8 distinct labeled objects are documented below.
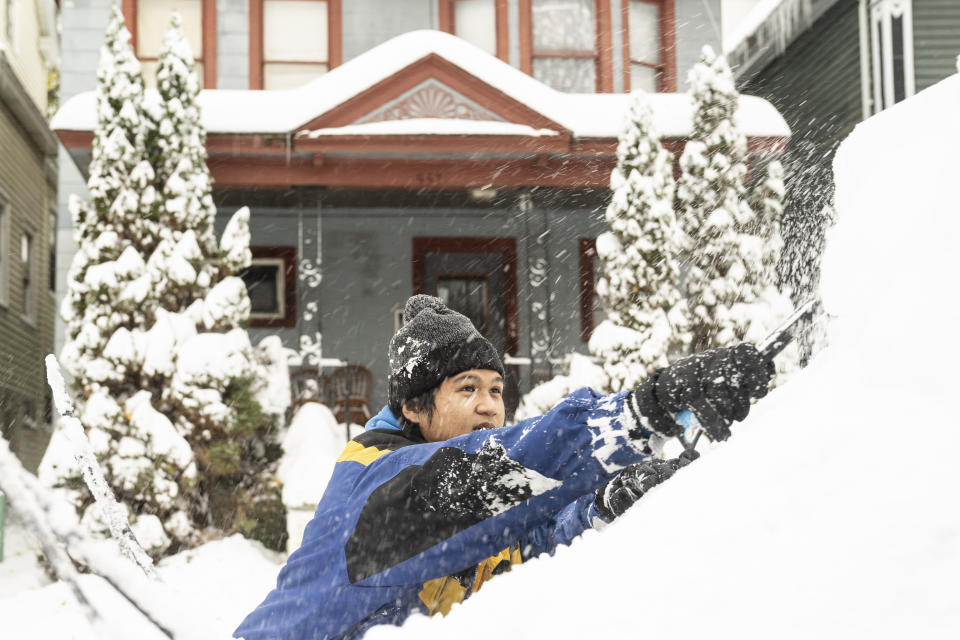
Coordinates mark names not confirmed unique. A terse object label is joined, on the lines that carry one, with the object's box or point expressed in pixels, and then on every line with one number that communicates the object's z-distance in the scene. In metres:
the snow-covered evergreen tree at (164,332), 7.78
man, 1.54
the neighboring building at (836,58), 11.95
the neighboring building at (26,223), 14.61
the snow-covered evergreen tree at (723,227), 9.42
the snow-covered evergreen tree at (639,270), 8.91
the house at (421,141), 10.30
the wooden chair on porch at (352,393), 9.88
